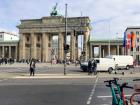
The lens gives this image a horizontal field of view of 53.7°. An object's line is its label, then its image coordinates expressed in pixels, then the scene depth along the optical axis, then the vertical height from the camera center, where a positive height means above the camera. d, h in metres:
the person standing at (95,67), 14.96 -1.26
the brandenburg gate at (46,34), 48.02 +7.77
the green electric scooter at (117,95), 3.40 -0.98
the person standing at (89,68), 15.07 -1.38
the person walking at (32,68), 14.13 -1.29
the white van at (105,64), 17.68 -1.10
